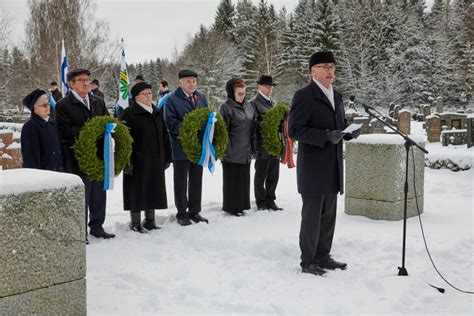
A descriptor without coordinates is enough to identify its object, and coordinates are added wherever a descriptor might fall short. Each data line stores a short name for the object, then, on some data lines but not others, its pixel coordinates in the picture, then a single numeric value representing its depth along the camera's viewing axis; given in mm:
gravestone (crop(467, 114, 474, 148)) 13609
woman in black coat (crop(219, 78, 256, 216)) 7141
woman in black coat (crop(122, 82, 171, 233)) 6238
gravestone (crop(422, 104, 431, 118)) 27597
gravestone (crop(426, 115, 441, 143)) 16047
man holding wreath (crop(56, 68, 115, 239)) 5730
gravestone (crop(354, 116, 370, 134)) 17544
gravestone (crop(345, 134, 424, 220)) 6758
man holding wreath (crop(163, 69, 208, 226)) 6723
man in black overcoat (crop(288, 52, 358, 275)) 4691
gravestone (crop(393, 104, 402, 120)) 23638
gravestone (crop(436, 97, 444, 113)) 27705
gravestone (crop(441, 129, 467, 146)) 14591
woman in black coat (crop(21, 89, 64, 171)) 5156
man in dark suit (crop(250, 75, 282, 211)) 7539
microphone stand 4434
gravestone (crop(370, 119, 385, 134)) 17397
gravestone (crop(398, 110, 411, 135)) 18781
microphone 4340
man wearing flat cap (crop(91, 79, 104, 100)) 11411
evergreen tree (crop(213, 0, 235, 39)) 50250
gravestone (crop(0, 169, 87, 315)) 3061
